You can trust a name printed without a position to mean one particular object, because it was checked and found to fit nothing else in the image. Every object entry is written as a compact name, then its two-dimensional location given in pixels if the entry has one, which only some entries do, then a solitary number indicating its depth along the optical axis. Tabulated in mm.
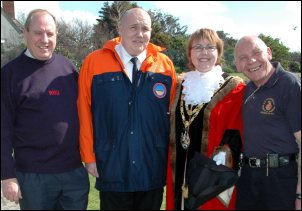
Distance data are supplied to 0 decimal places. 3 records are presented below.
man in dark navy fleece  3064
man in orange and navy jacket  3303
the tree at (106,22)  13752
